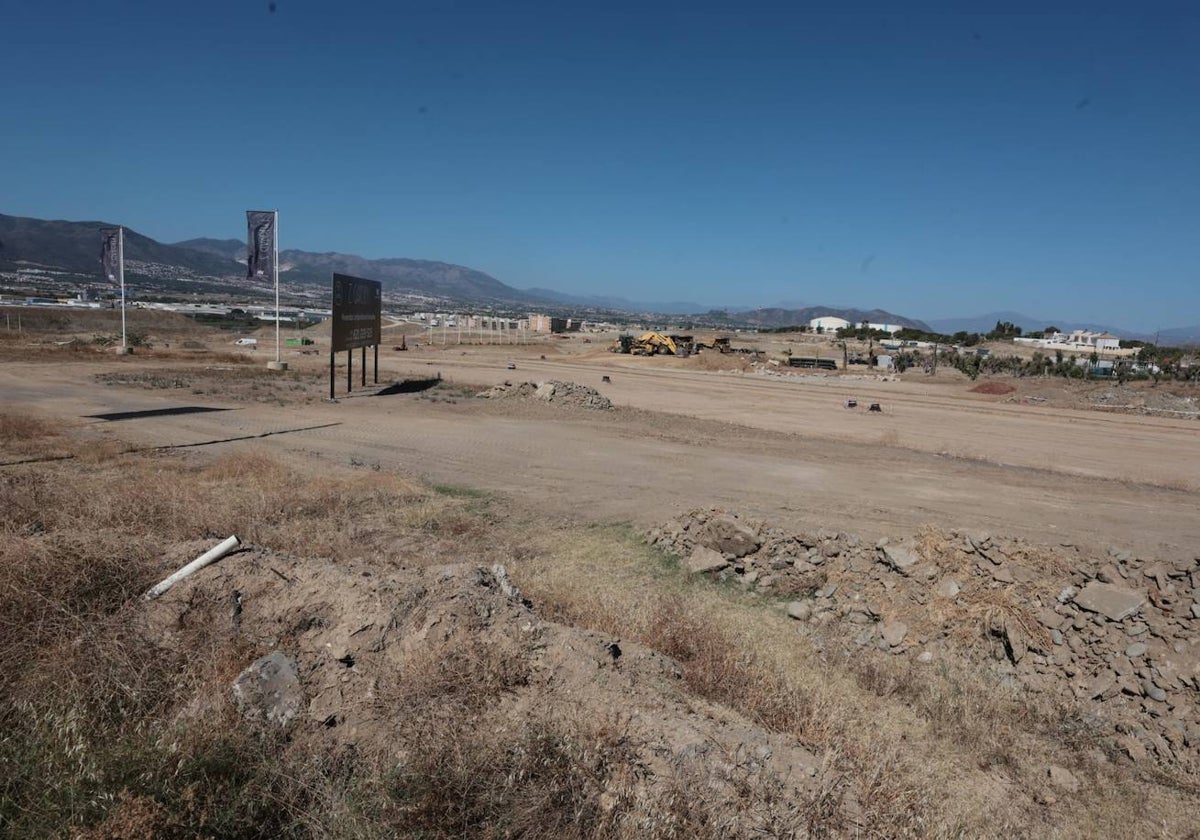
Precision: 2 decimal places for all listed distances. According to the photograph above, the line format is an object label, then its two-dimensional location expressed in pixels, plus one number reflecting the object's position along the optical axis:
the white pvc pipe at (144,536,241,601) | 5.88
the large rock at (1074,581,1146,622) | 7.61
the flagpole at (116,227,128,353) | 39.97
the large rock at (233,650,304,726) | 4.63
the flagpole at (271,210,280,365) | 33.16
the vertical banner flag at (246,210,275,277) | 33.16
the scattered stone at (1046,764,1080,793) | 5.58
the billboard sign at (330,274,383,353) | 27.42
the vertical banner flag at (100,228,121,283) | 40.66
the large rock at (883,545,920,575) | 9.23
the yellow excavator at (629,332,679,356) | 64.06
